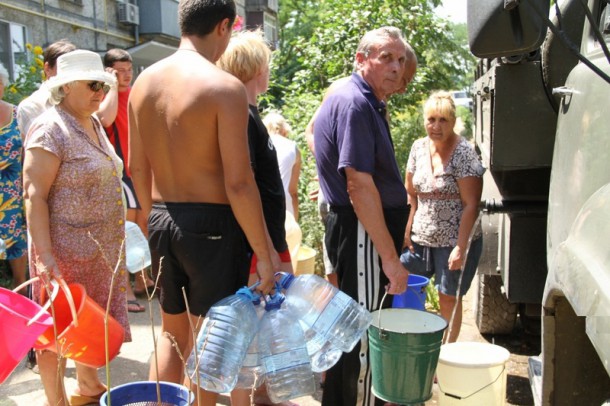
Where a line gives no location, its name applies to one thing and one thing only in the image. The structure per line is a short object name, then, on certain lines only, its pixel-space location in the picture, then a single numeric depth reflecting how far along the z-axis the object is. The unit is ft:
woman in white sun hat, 10.00
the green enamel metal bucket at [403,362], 8.59
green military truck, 5.58
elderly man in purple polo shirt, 9.84
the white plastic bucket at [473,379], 10.80
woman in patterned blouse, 13.25
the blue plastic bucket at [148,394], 6.49
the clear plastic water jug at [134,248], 13.92
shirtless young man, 8.20
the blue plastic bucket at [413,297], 12.00
